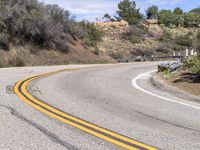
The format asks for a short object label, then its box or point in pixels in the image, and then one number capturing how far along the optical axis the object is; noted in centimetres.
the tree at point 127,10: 6981
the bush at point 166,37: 4924
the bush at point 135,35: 4637
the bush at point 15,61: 2060
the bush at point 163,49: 4255
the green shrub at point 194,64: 1062
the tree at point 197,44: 1224
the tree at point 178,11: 8273
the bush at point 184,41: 4755
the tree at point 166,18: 7122
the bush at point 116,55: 3407
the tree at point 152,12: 8869
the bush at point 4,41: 2140
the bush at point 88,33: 3083
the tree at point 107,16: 7953
